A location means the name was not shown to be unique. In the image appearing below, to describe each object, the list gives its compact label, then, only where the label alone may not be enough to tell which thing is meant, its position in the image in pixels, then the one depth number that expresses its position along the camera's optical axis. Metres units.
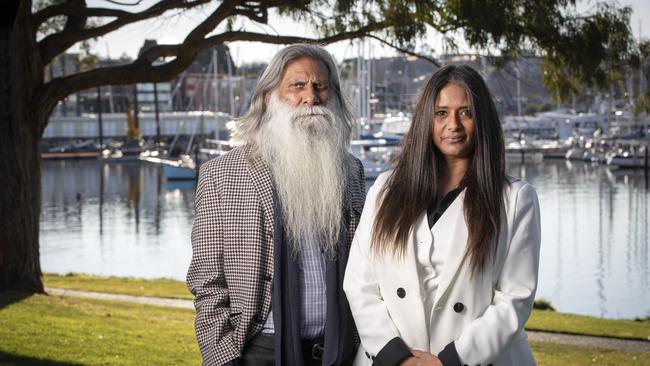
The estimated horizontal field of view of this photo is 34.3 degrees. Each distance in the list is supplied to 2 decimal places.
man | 3.82
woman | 3.32
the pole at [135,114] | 101.83
